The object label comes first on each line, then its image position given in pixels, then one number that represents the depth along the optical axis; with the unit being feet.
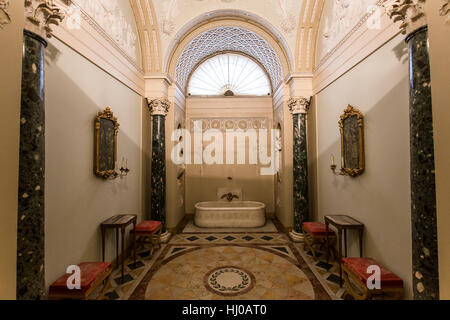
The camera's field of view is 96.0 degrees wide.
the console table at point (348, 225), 10.49
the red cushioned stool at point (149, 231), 14.16
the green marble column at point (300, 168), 16.87
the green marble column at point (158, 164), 17.16
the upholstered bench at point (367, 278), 7.97
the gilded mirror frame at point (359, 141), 10.53
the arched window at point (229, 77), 25.34
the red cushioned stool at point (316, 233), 13.32
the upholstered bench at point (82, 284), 7.72
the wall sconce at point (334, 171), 12.31
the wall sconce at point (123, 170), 12.98
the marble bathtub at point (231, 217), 20.79
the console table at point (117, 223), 11.02
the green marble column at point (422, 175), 5.93
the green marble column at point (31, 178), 5.89
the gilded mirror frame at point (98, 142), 10.82
